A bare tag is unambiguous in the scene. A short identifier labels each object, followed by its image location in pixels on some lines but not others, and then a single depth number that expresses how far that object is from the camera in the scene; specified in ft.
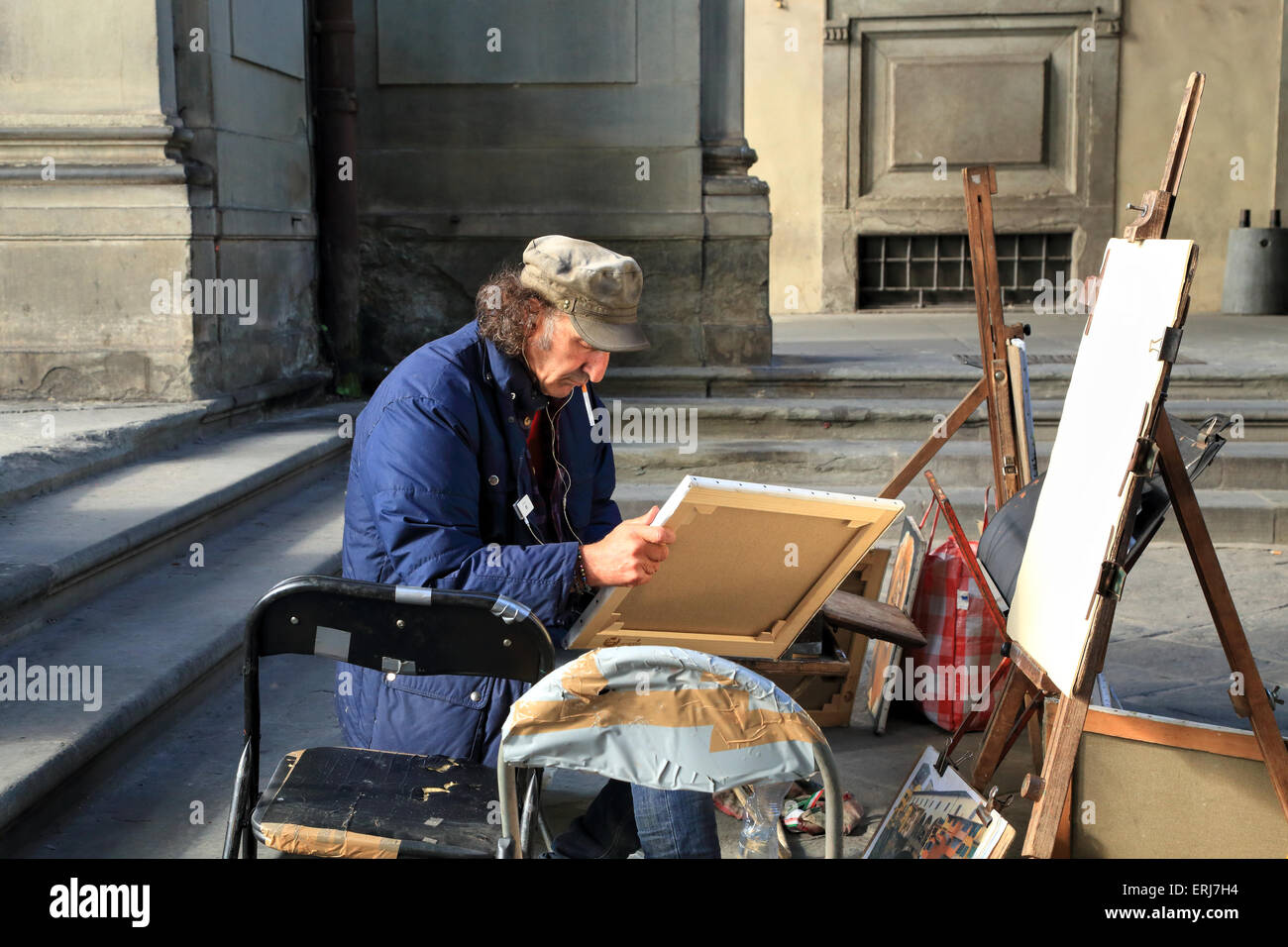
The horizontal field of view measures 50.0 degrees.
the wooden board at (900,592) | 12.19
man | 7.97
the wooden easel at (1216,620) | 7.91
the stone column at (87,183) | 17.69
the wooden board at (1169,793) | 8.34
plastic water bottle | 7.23
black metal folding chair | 6.73
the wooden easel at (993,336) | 10.62
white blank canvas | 7.80
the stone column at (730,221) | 23.56
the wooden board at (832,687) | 12.29
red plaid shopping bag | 12.09
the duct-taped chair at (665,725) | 5.73
